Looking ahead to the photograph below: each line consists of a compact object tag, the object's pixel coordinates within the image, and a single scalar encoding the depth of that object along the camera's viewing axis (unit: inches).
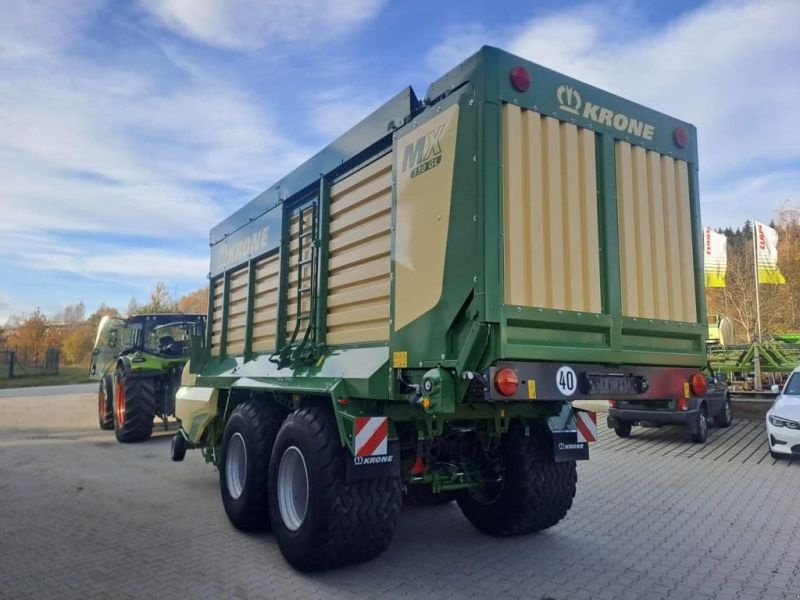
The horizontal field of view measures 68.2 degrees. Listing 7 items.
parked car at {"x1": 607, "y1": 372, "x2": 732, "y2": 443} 425.7
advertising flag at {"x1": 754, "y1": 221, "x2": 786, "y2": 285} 839.7
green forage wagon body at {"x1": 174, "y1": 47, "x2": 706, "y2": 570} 142.9
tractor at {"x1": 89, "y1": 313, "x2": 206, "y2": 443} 438.3
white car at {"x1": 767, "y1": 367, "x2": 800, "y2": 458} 344.5
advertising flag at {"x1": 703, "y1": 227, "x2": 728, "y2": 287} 900.0
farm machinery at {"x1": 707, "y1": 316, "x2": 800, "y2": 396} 614.2
